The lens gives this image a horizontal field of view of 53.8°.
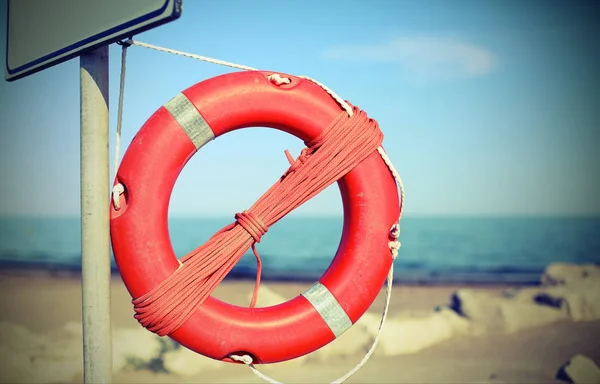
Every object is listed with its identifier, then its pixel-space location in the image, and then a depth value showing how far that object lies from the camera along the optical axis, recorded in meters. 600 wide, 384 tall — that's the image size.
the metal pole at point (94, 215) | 1.56
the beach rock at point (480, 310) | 5.56
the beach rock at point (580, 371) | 3.75
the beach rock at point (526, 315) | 5.62
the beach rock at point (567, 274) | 7.93
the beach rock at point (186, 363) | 3.86
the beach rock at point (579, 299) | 5.86
